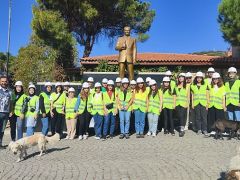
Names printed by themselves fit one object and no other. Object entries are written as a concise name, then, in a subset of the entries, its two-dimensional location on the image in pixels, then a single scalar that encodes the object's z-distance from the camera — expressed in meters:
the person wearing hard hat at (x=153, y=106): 6.01
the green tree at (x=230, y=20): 9.12
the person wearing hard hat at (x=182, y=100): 6.11
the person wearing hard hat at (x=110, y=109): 5.92
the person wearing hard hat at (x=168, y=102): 6.02
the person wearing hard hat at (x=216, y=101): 5.72
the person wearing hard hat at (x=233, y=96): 5.55
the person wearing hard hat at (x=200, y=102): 5.89
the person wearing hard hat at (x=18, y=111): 5.33
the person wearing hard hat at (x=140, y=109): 5.98
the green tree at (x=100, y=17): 13.44
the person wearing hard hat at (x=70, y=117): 5.98
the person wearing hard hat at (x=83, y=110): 5.97
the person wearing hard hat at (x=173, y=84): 6.19
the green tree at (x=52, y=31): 12.81
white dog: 4.30
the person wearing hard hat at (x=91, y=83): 6.48
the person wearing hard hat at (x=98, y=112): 5.88
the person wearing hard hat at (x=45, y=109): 5.76
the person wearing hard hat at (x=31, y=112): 5.41
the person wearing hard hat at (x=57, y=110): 5.94
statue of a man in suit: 7.19
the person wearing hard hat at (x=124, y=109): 5.95
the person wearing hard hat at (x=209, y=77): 6.04
